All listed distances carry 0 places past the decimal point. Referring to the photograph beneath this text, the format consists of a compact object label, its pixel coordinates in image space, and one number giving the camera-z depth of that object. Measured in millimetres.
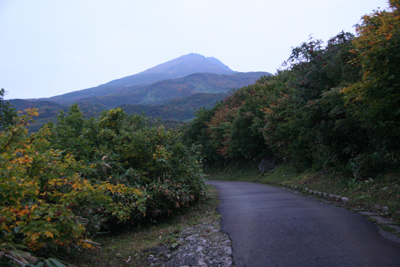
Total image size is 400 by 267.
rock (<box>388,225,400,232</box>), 5790
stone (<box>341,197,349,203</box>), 9359
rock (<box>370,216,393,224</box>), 6422
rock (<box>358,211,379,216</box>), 7327
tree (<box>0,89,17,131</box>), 7538
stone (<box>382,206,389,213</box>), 7395
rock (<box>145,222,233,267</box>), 4605
